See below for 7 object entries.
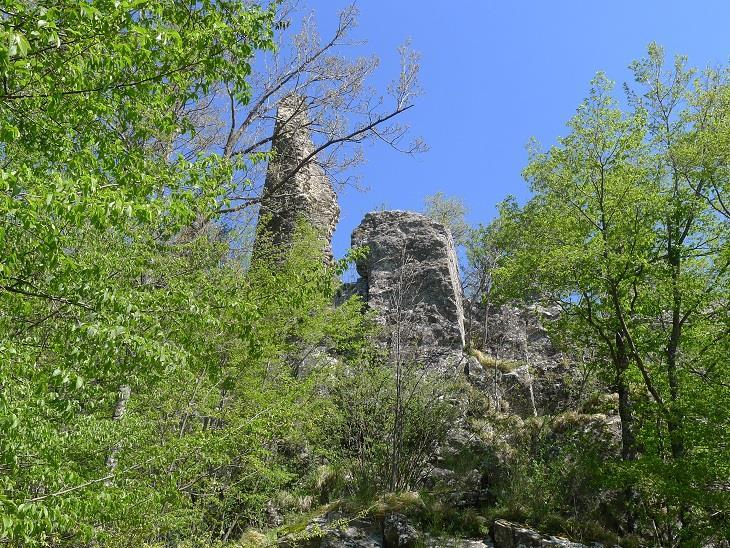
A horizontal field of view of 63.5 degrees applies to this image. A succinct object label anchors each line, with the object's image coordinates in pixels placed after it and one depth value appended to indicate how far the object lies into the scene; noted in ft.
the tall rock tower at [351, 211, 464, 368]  71.56
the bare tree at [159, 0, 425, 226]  40.91
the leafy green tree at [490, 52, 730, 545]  38.24
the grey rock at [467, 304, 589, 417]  63.31
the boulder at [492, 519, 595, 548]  36.50
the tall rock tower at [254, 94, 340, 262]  43.42
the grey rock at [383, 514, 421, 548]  37.76
